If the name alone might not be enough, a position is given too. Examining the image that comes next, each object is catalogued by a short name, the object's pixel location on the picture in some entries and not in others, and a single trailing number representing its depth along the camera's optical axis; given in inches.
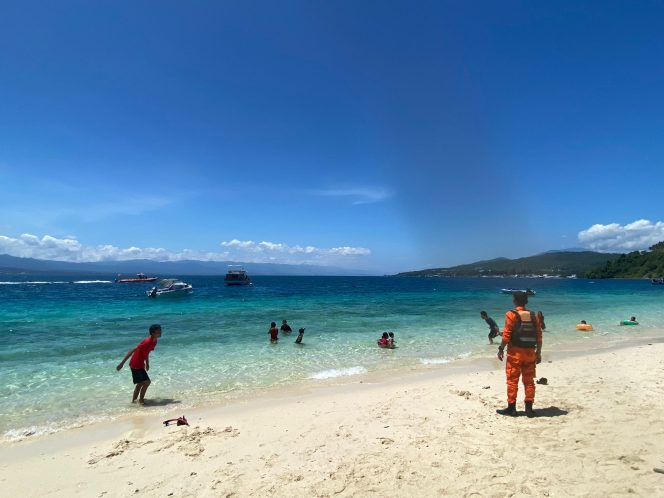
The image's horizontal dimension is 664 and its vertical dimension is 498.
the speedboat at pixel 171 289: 2119.6
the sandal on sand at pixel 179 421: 297.0
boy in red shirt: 367.2
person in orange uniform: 264.1
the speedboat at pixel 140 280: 4242.9
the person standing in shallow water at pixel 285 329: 789.1
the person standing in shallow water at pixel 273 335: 698.8
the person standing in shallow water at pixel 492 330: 708.0
